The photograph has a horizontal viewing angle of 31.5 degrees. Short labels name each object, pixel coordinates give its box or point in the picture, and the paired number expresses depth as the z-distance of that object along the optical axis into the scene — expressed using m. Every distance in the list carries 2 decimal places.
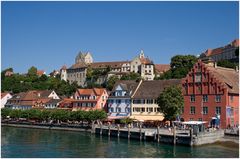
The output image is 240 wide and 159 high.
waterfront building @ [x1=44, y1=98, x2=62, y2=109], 132.50
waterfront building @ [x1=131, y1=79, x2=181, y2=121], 95.83
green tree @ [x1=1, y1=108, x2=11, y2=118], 122.66
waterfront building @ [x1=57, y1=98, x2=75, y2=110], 123.04
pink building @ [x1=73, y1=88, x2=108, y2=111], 113.00
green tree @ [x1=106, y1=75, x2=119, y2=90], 161.88
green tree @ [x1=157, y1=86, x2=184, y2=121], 77.94
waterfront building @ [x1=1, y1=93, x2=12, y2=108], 156.00
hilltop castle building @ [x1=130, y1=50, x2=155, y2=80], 190.12
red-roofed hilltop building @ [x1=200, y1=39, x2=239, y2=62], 193.12
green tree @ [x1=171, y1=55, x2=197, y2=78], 146.43
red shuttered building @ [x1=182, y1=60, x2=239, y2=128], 77.94
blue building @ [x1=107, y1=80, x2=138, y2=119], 102.88
